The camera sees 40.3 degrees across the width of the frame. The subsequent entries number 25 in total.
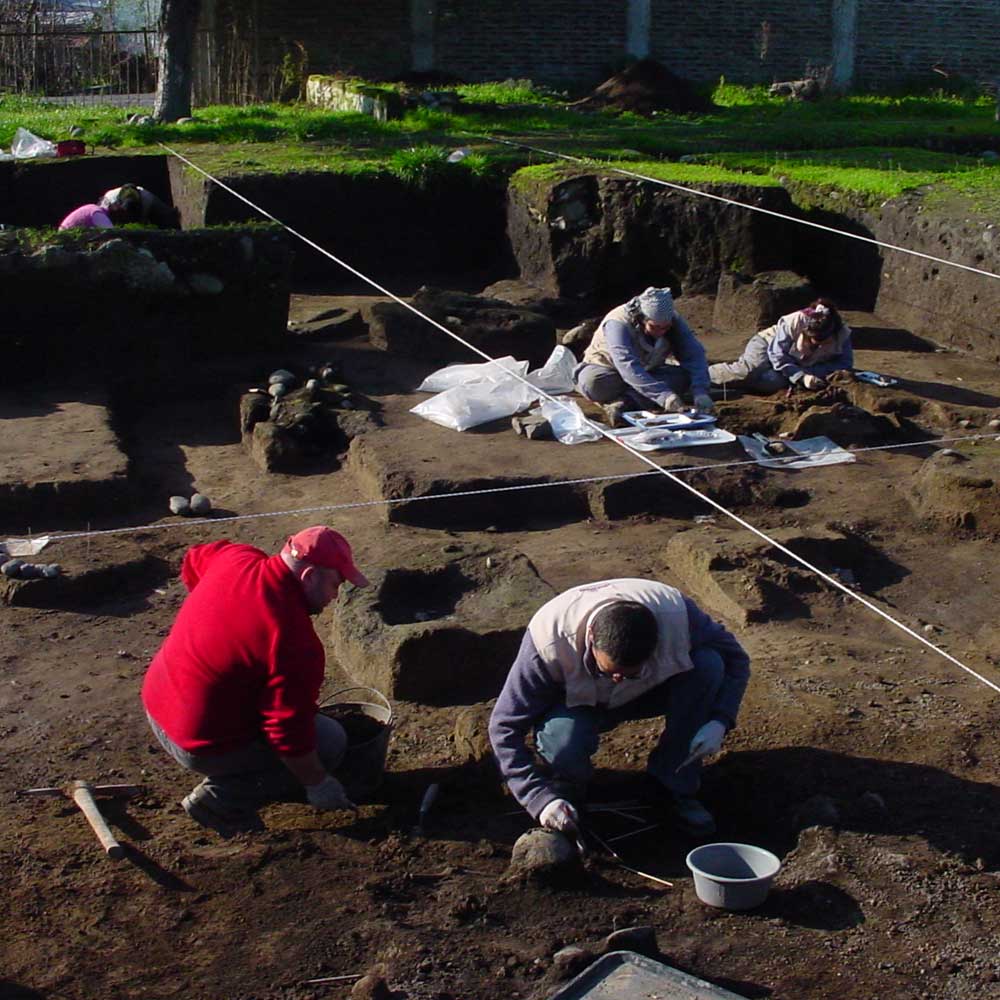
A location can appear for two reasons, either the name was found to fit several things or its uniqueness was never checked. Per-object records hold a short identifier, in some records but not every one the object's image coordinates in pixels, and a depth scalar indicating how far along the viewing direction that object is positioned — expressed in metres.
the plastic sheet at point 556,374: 8.43
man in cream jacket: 3.74
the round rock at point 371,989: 3.05
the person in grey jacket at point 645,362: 7.68
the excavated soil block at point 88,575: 5.67
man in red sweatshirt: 3.71
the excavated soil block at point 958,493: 6.36
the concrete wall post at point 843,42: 23.05
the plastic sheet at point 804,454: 7.11
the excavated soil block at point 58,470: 6.54
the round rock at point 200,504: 6.75
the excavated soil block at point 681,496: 6.73
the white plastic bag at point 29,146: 13.00
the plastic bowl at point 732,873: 3.44
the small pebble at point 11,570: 5.68
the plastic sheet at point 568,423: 7.41
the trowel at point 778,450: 7.27
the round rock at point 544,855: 3.61
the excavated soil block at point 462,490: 6.64
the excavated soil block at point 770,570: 5.56
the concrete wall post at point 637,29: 22.16
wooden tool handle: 3.69
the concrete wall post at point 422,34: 21.11
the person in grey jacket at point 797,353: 8.06
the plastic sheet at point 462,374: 8.38
